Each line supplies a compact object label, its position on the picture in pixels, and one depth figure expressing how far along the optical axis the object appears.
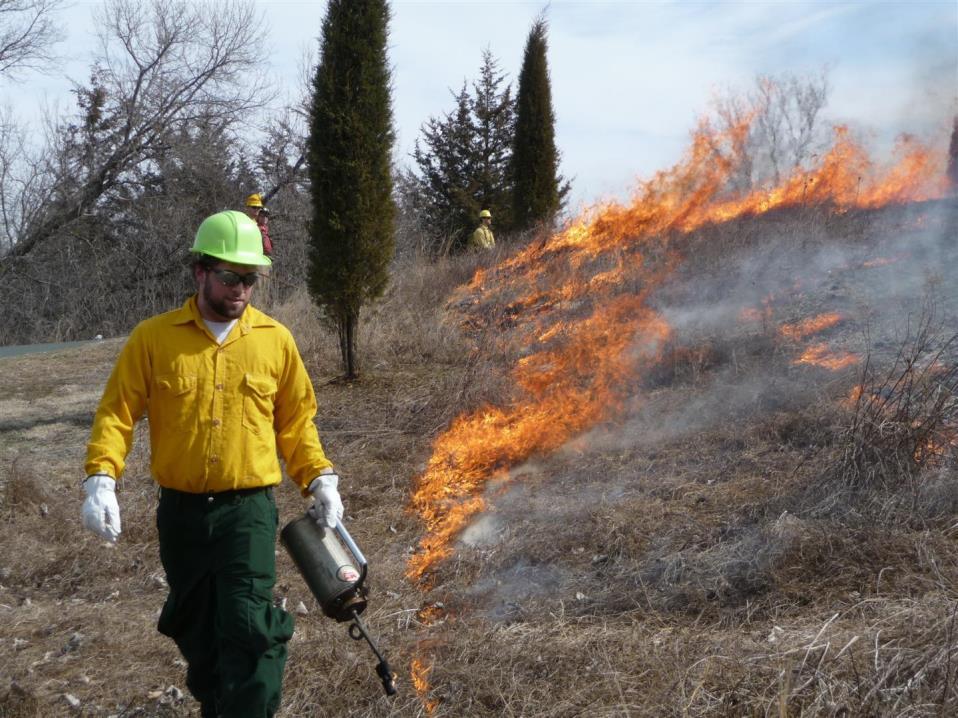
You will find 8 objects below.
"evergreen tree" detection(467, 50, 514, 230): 21.81
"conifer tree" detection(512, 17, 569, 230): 17.39
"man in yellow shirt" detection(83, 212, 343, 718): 2.98
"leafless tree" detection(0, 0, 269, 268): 19.27
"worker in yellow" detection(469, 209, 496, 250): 15.32
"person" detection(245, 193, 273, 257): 10.95
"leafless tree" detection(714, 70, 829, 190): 12.09
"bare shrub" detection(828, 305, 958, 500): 4.65
